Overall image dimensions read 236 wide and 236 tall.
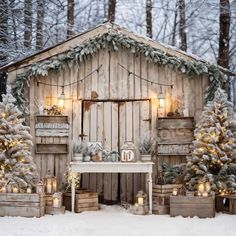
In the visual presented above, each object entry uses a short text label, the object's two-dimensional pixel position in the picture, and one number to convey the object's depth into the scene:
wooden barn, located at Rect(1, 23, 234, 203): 9.12
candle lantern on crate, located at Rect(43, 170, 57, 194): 8.34
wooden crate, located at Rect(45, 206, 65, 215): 7.95
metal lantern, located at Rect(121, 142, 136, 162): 8.26
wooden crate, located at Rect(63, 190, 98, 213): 8.25
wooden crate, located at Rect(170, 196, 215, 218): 7.64
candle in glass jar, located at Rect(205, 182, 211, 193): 7.97
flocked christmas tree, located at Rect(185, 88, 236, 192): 8.20
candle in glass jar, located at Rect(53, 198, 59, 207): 8.00
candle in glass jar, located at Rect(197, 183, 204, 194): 7.93
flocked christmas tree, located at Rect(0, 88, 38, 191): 8.05
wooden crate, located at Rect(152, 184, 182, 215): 8.09
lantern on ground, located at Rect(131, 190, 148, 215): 8.04
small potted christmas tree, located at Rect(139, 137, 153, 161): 8.27
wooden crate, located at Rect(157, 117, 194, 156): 9.10
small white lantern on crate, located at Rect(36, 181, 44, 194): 7.75
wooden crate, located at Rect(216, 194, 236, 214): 7.92
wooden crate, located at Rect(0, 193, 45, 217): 7.64
